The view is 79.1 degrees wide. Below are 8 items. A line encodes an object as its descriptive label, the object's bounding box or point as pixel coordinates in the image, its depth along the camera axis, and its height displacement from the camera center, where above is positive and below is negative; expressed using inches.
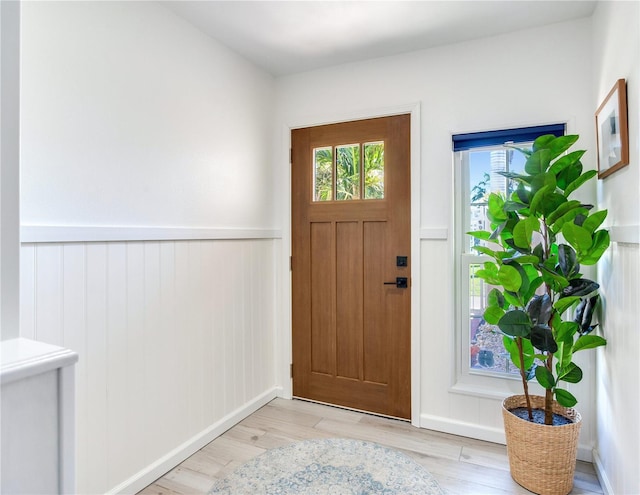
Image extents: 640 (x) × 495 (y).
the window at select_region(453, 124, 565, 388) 96.0 +0.4
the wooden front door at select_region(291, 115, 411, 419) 104.0 -4.9
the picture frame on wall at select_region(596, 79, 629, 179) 61.0 +20.0
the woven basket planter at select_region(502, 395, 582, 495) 71.7 -39.3
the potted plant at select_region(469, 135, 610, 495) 69.9 -8.4
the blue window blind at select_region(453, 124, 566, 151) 89.1 +26.6
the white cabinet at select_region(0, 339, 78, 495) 25.1 -11.7
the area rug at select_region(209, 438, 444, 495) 74.2 -46.3
